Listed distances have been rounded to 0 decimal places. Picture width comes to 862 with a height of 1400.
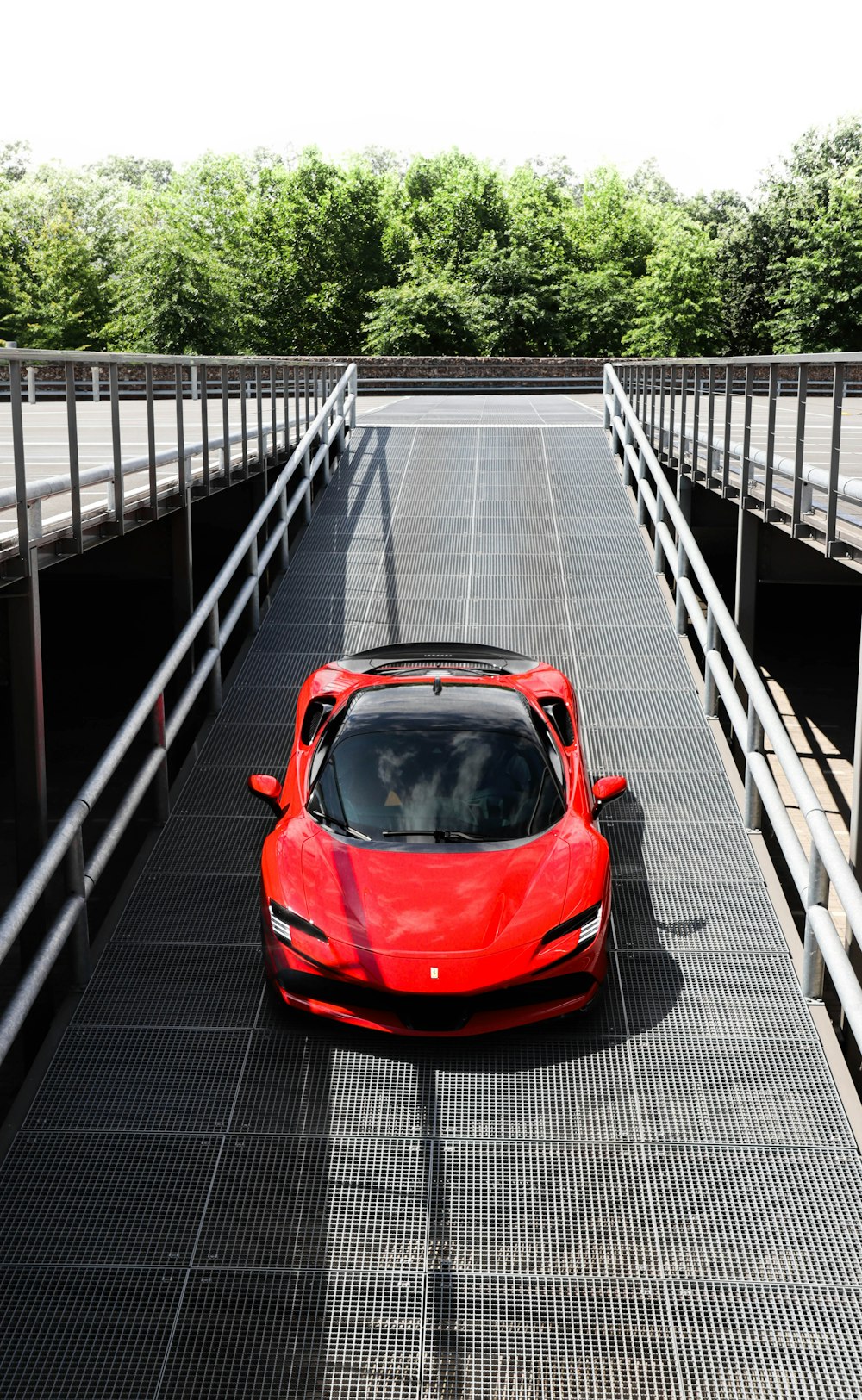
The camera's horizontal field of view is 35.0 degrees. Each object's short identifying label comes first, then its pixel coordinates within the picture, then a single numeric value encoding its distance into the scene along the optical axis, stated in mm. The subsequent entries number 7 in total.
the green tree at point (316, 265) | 57219
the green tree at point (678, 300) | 50844
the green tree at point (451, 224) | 55375
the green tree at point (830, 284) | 50500
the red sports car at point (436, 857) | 5664
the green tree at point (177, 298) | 43625
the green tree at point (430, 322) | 48031
